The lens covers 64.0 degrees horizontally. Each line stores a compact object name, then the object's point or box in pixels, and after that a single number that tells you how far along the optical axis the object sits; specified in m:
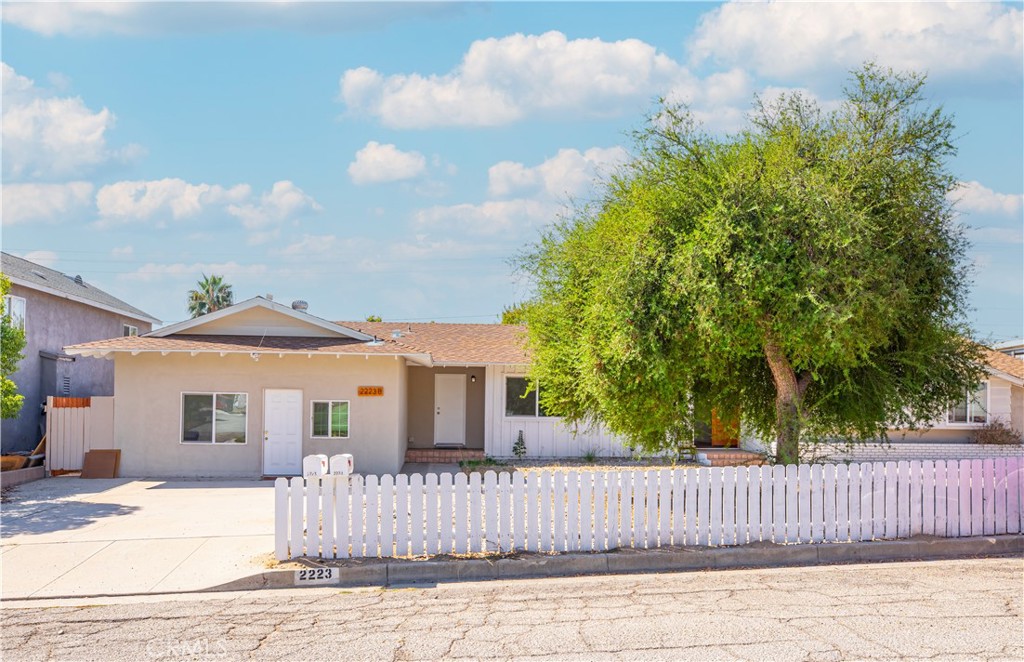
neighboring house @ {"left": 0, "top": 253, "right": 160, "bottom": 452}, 22.05
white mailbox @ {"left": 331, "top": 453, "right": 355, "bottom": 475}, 11.30
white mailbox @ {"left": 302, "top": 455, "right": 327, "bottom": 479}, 11.68
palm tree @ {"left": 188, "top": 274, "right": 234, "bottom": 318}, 55.16
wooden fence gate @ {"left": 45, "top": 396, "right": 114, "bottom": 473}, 18.91
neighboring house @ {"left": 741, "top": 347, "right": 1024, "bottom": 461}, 22.62
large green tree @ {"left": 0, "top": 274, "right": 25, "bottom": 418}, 15.26
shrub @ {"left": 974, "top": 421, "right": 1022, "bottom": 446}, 23.02
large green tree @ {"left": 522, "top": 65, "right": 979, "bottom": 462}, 11.44
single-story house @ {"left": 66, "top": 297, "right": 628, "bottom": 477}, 18.58
